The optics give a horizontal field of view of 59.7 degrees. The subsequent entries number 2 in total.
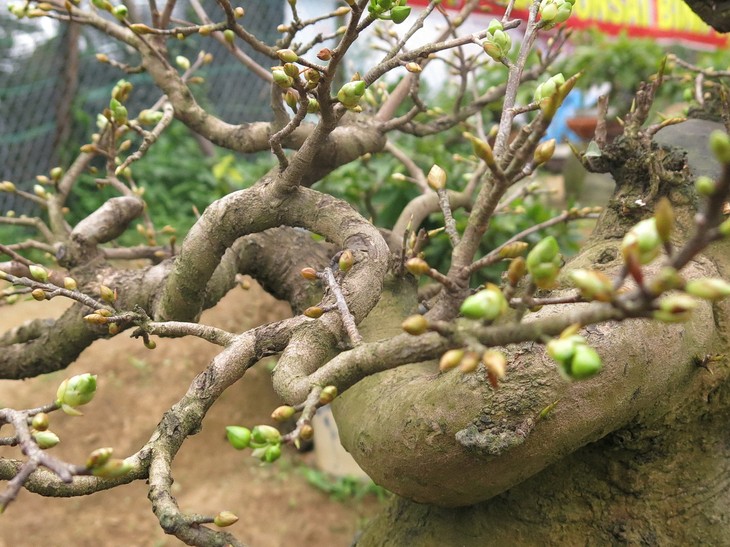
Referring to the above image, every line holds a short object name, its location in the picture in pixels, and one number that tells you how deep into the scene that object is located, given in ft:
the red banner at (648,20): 23.35
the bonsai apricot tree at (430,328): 2.13
